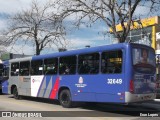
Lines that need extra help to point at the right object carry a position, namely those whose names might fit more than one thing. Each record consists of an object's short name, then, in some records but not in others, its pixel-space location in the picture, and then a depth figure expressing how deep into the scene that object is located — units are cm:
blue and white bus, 1346
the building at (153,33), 3777
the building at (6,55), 4095
